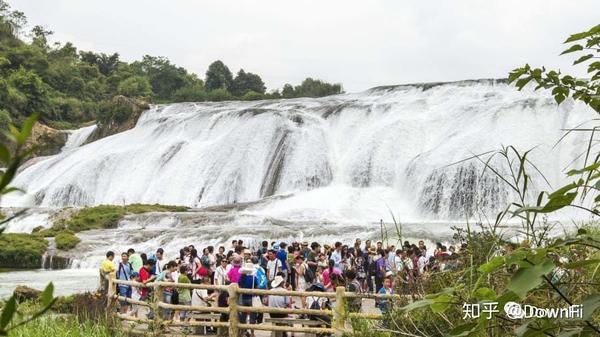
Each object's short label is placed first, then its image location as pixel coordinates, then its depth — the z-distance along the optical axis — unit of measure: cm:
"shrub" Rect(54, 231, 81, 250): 2352
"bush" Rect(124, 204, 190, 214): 2822
